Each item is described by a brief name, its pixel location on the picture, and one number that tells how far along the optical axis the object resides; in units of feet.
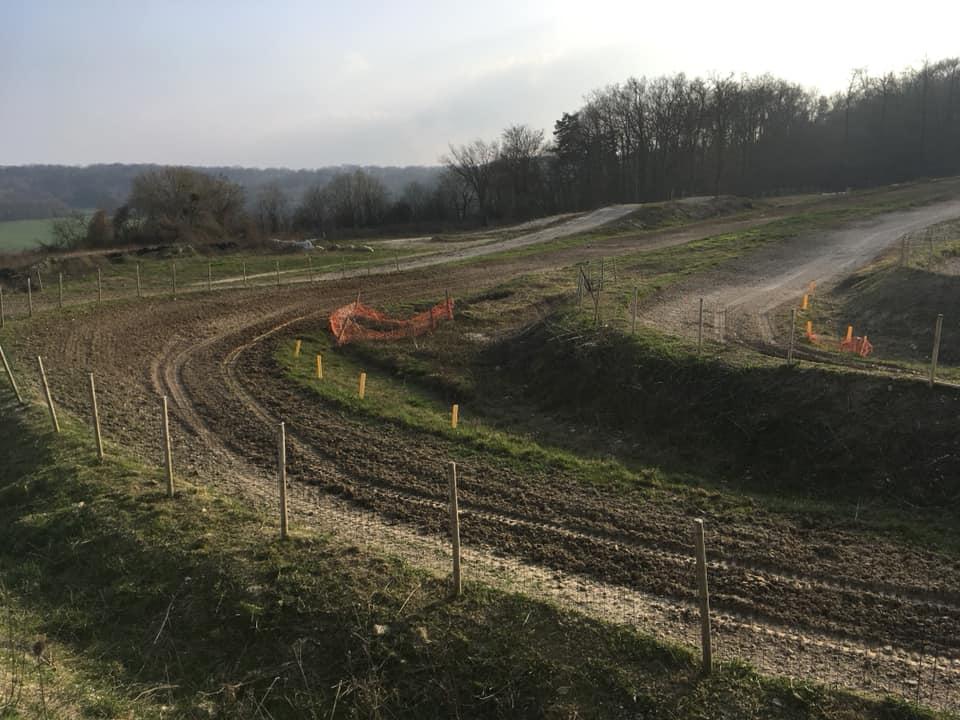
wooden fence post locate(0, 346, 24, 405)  56.83
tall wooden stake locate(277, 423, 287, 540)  33.55
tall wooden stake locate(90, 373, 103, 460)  43.25
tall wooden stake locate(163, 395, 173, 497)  37.98
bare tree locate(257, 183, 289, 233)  253.03
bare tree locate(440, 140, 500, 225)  296.10
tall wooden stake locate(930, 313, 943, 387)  43.45
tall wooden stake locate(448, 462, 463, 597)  28.25
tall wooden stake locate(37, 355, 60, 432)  49.06
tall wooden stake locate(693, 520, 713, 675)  23.66
